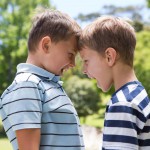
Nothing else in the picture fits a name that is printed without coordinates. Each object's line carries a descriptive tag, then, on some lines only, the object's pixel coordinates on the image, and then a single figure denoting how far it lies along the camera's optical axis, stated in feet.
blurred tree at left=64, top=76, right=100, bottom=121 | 56.95
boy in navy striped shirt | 4.73
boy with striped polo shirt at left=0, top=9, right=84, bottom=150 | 5.19
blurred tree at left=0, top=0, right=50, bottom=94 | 70.64
